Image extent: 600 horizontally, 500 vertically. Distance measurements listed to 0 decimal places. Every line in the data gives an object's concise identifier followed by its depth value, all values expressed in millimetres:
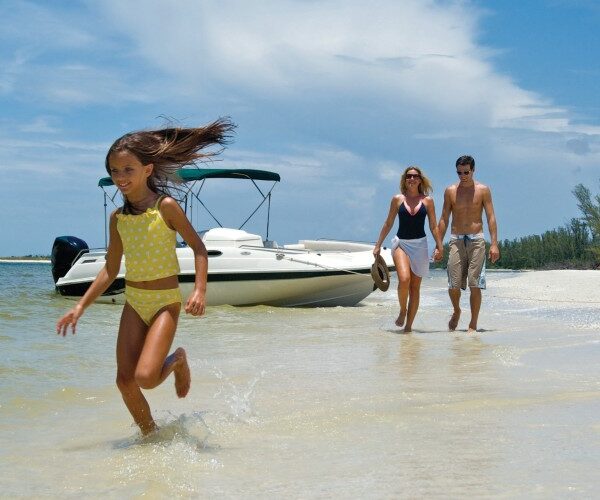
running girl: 4441
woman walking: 10297
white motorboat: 15430
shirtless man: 10016
